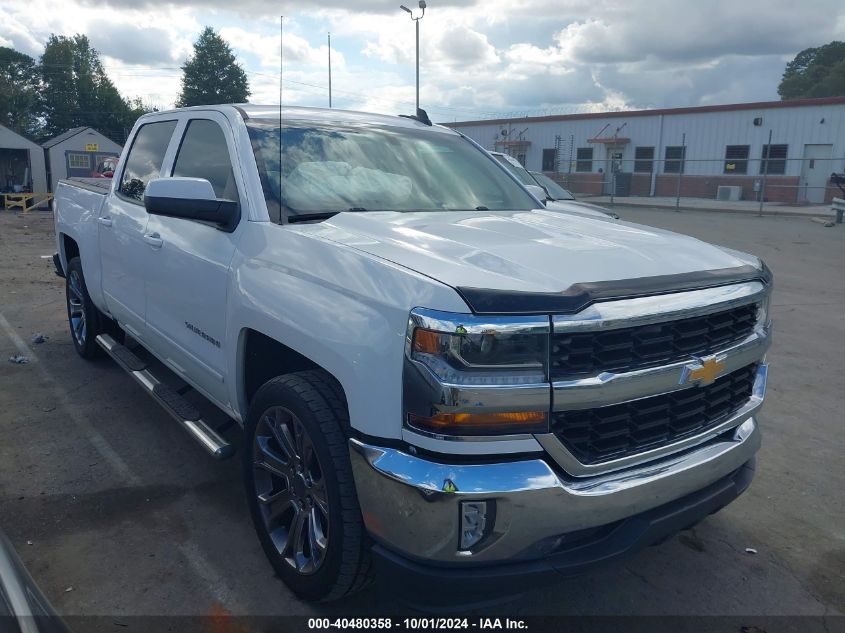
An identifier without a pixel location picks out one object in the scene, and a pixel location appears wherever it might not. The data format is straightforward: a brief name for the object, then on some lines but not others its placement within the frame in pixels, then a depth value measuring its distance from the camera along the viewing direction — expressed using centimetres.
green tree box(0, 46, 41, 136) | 7156
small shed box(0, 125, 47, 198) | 3375
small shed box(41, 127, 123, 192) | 3550
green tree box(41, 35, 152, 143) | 7750
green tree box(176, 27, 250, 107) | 7156
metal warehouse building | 2995
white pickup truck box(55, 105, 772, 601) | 217
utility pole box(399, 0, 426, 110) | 2332
